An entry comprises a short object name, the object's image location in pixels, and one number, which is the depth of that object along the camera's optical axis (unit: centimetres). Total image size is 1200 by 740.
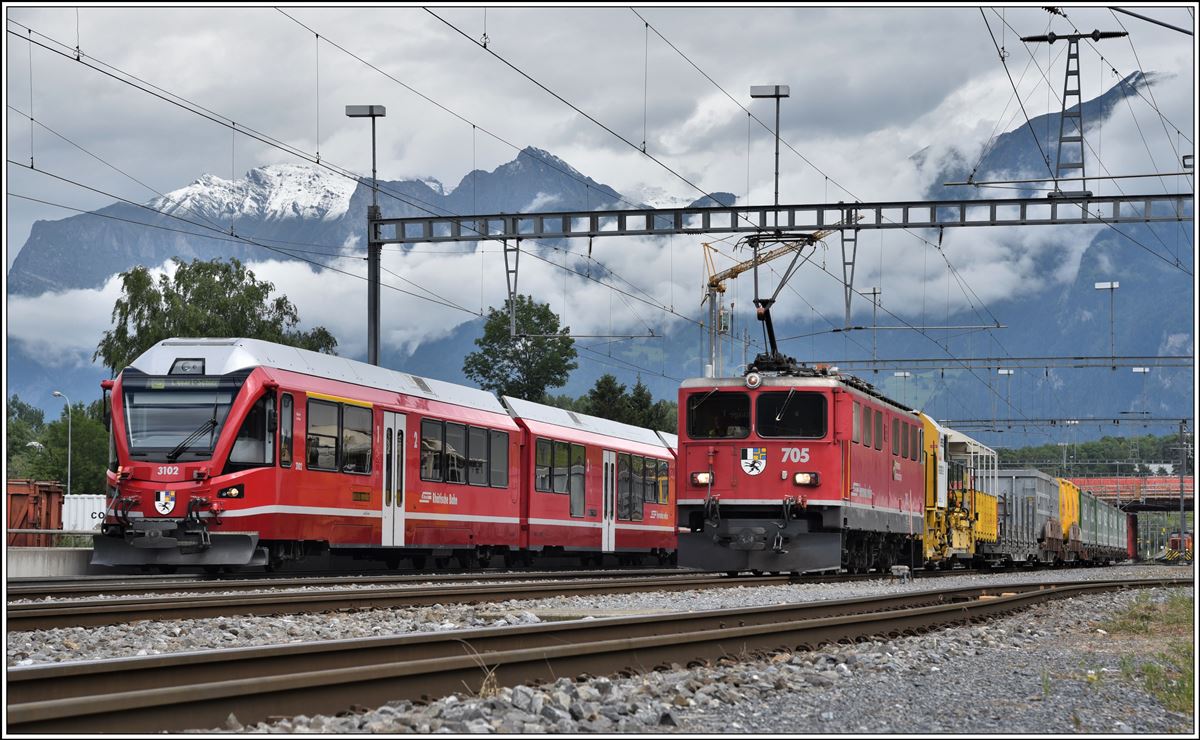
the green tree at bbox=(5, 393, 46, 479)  13825
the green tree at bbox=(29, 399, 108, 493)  11489
